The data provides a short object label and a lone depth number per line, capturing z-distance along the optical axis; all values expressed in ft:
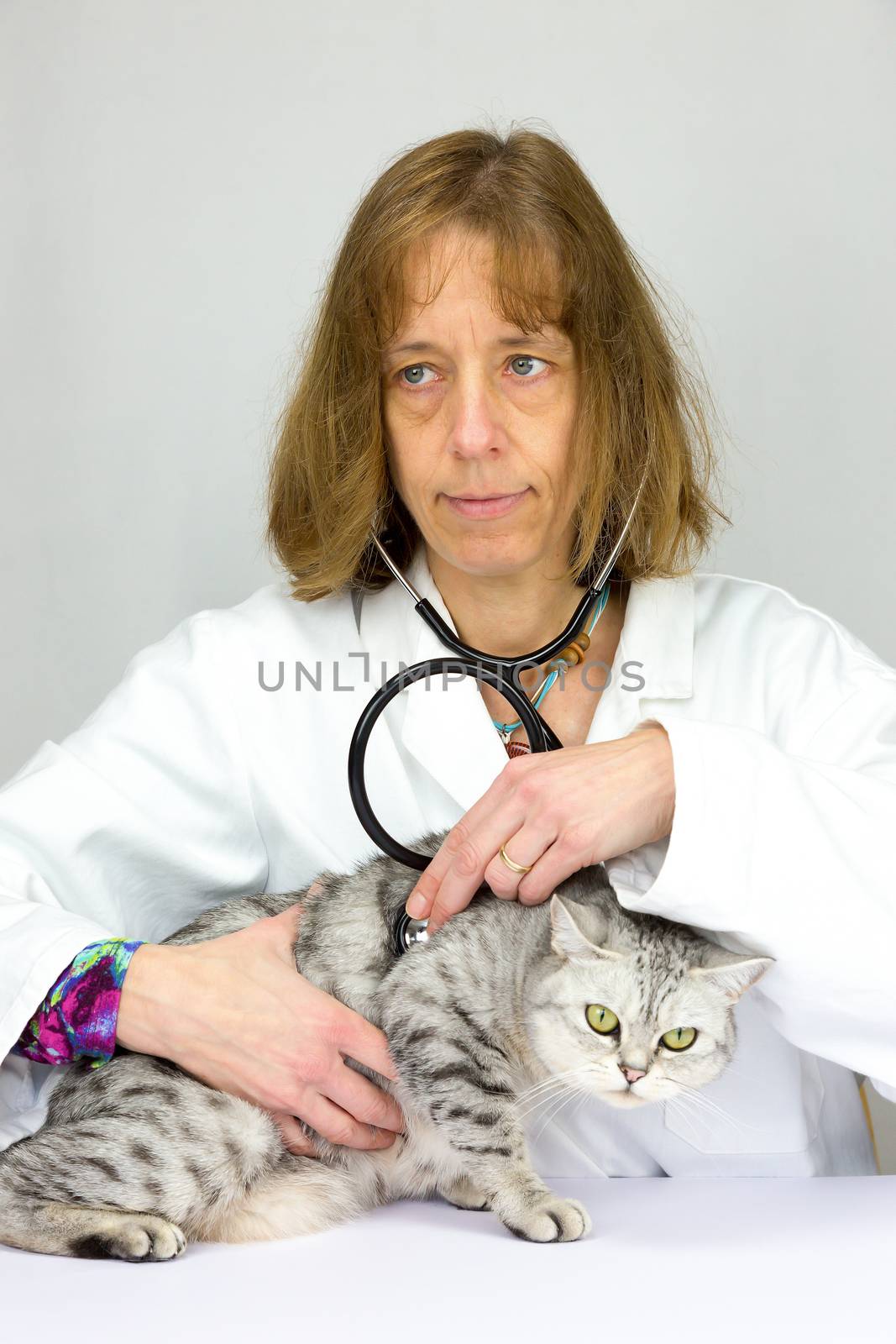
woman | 4.27
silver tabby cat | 4.20
